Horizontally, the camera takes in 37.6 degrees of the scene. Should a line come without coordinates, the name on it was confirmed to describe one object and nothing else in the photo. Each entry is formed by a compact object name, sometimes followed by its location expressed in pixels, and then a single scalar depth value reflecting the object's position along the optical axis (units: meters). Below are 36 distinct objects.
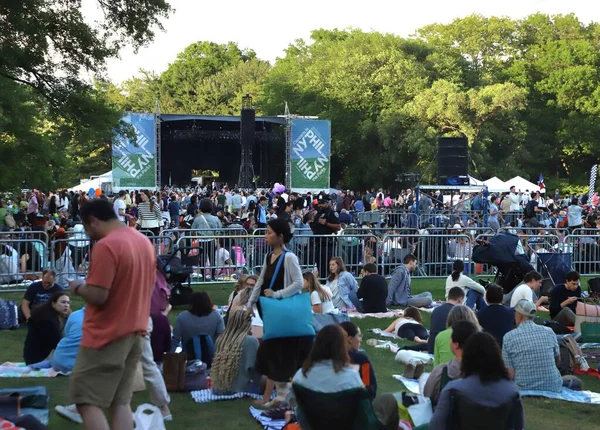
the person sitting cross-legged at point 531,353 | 8.09
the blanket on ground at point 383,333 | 11.60
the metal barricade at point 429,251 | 17.27
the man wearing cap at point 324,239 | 16.61
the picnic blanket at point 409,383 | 8.56
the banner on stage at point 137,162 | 39.16
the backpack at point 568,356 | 9.45
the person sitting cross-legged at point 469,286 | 12.45
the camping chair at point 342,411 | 5.33
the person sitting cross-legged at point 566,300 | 11.76
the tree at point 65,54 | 17.39
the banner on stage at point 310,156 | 42.50
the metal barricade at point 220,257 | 16.17
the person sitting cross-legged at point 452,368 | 6.11
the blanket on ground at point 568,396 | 8.24
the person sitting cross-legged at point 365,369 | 6.29
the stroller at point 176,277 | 12.81
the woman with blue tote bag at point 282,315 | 7.29
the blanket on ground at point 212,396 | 8.02
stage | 45.16
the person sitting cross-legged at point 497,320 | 9.09
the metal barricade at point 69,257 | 14.92
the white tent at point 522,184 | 41.75
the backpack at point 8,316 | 11.53
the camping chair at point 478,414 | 5.01
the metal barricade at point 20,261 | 14.88
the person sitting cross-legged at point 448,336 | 7.18
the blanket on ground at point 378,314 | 13.09
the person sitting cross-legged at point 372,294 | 13.35
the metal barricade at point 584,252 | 17.94
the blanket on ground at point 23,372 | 8.74
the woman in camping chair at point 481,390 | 5.02
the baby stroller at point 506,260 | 13.85
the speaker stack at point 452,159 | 25.48
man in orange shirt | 4.96
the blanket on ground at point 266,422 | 7.03
